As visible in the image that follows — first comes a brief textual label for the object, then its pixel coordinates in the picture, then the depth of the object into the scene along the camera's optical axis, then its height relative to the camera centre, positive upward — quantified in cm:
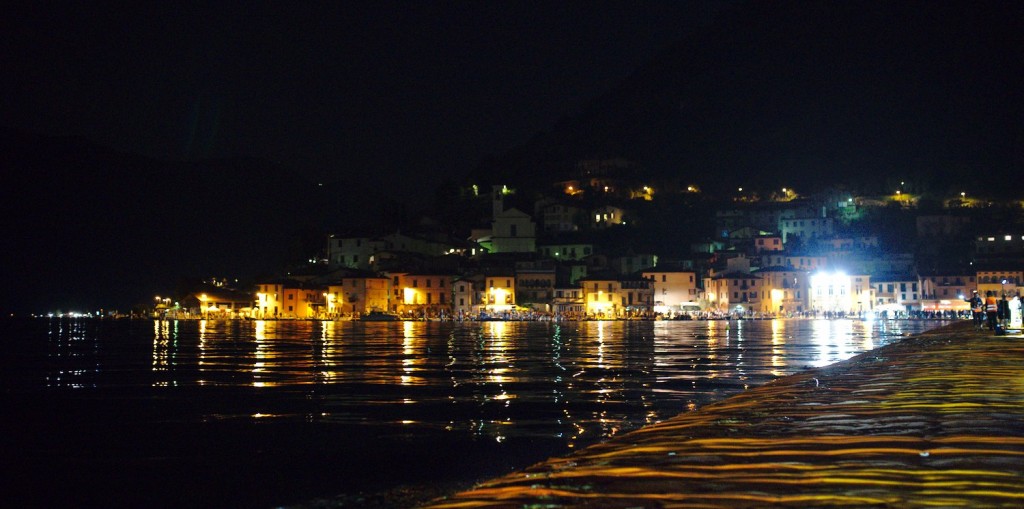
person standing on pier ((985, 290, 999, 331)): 2691 -45
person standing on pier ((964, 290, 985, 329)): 3253 -54
